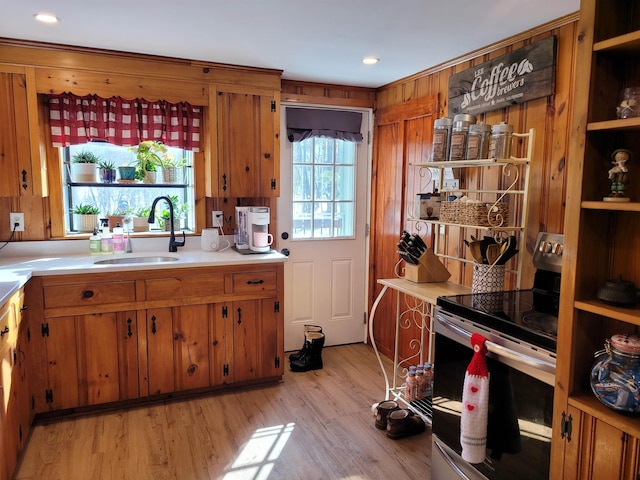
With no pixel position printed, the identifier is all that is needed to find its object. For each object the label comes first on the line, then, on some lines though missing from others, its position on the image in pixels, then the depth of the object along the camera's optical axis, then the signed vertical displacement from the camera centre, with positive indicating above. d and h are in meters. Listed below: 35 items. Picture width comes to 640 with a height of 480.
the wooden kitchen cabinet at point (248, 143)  3.23 +0.36
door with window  3.79 -0.30
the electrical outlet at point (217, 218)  3.46 -0.18
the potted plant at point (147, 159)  3.30 +0.24
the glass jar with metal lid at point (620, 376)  1.33 -0.52
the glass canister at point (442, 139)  2.56 +0.31
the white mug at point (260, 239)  3.24 -0.31
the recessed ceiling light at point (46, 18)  2.31 +0.88
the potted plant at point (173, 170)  3.37 +0.17
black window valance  3.69 +0.57
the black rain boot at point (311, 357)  3.51 -1.23
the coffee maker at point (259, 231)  3.22 -0.26
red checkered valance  2.99 +0.48
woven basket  2.35 -0.09
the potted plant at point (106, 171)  3.20 +0.15
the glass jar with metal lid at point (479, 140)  2.35 +0.28
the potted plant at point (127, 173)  3.23 +0.14
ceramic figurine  1.38 +0.07
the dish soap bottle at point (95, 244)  3.11 -0.34
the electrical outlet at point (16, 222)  2.98 -0.19
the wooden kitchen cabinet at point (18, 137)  2.74 +0.33
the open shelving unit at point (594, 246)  1.37 -0.15
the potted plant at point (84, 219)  3.20 -0.18
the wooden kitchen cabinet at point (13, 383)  2.00 -0.89
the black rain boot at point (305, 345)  3.58 -1.15
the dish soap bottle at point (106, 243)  3.14 -0.33
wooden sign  2.30 +0.63
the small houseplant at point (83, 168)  3.13 +0.17
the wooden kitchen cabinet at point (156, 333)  2.67 -0.86
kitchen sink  3.05 -0.44
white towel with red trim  1.70 -0.78
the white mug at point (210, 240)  3.31 -0.33
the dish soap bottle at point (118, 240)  3.14 -0.32
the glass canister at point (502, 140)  2.27 +0.27
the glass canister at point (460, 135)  2.43 +0.32
